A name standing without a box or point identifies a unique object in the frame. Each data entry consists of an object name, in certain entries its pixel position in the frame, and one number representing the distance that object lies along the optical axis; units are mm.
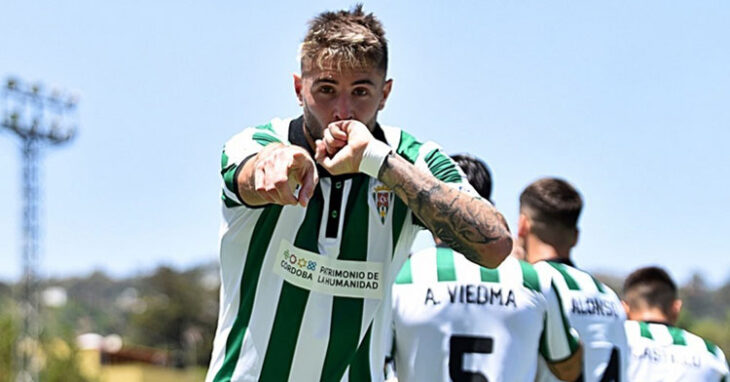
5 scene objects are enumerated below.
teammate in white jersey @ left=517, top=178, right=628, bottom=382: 12023
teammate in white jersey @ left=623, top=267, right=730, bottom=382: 15117
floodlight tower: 77812
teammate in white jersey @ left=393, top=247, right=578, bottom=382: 10820
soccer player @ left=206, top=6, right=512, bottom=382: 7641
